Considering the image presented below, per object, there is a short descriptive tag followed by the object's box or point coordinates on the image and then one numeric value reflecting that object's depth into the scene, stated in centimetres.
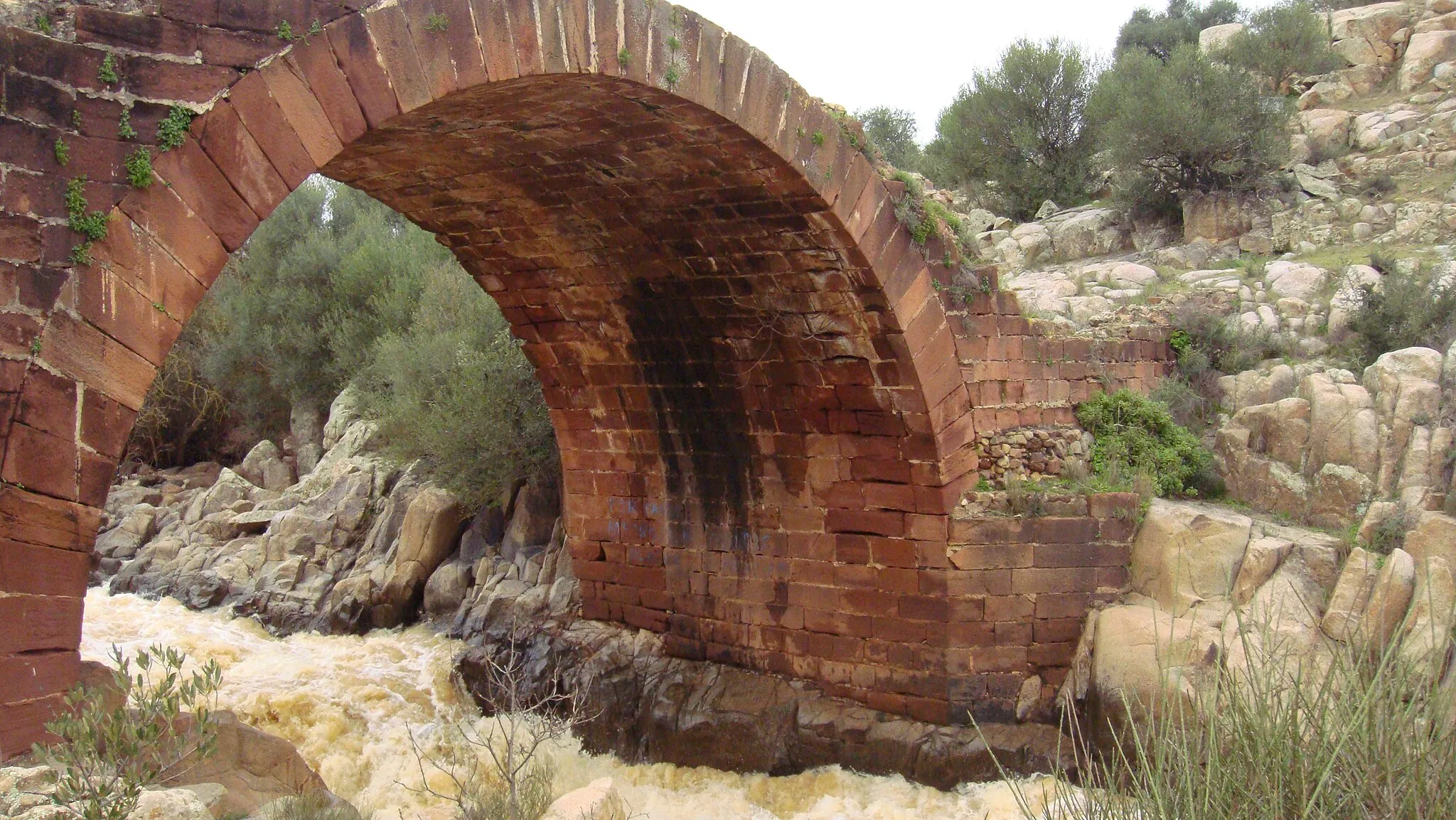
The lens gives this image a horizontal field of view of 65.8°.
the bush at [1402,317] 1028
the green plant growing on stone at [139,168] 444
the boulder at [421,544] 1323
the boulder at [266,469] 1809
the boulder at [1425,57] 1711
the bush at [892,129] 2891
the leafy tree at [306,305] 1927
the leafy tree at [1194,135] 1555
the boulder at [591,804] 713
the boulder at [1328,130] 1614
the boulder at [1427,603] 770
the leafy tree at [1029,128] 1970
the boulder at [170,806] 421
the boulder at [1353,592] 815
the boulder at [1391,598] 795
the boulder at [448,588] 1300
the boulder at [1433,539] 817
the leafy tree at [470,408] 1340
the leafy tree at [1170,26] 2709
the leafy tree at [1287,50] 1827
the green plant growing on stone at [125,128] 443
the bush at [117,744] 385
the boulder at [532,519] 1302
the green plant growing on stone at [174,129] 453
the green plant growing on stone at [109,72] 441
